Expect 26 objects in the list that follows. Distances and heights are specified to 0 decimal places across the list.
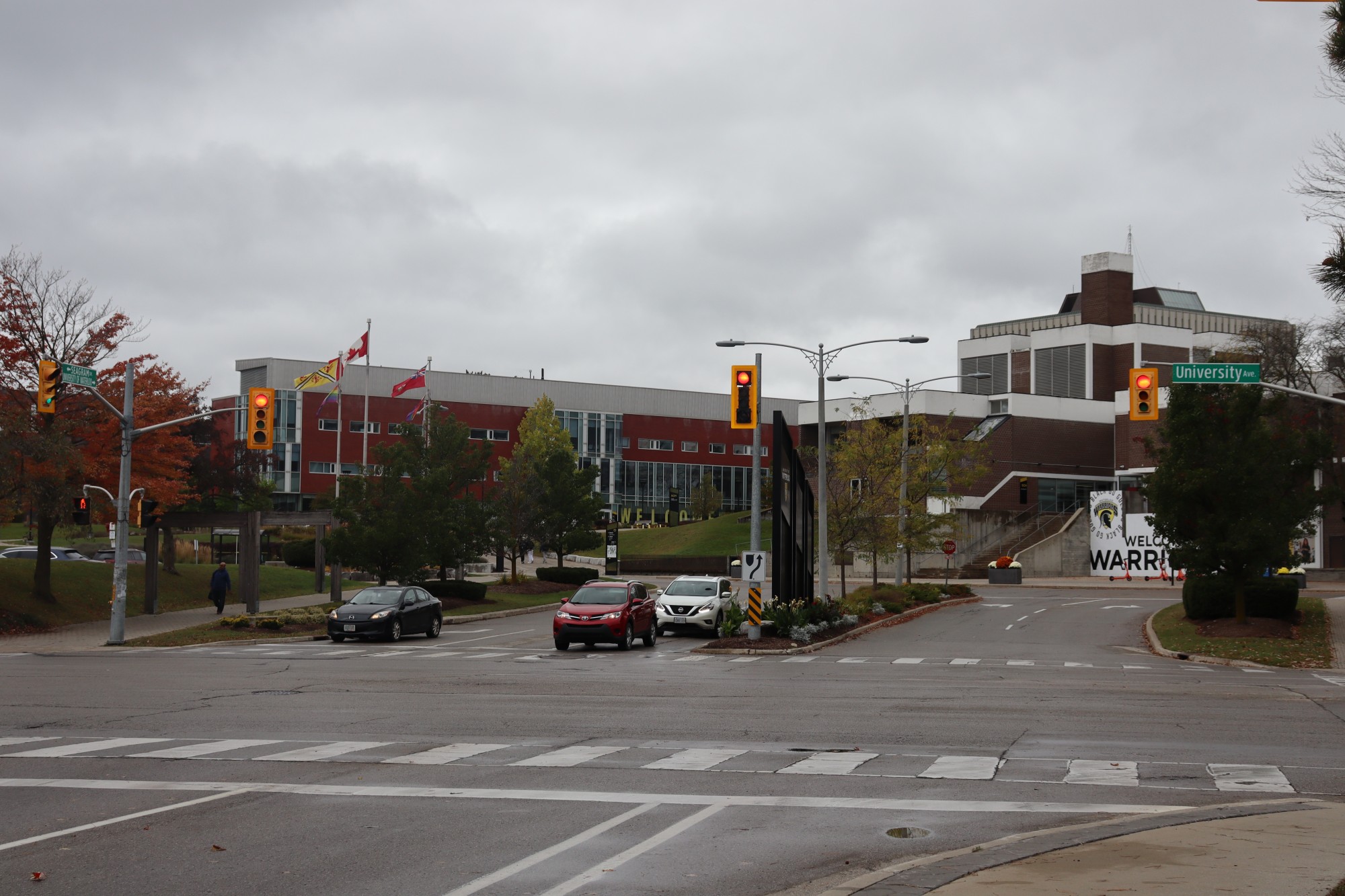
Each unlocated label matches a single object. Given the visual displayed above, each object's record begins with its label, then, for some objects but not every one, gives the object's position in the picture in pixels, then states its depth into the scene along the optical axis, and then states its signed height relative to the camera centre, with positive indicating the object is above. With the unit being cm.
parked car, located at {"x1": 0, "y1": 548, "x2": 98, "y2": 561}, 5122 -136
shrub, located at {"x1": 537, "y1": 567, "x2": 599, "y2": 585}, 5716 -232
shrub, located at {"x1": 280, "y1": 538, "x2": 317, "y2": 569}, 6234 -157
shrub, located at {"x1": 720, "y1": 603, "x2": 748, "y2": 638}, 3094 -236
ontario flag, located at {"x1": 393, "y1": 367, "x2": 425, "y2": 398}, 6506 +717
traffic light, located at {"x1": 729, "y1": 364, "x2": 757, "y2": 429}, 2612 +261
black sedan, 3184 -234
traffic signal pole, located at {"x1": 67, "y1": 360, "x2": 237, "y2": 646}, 3092 +15
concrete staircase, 7481 -65
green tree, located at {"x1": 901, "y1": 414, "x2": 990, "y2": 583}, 4612 +211
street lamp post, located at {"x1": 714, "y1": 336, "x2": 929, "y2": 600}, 3466 +187
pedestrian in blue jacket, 3969 -199
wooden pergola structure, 4062 -72
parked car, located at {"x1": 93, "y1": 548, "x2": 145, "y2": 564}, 5638 -156
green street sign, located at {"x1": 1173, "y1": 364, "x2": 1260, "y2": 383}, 2580 +310
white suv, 3381 -213
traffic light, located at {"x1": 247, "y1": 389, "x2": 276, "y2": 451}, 2773 +226
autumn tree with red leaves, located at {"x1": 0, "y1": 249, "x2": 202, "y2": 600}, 3409 +276
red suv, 2898 -213
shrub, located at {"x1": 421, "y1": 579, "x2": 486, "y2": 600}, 4672 -243
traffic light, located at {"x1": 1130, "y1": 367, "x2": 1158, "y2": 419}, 2812 +294
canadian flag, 6122 +834
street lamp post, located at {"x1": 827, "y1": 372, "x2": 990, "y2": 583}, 4494 +302
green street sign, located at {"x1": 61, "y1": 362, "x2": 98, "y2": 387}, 2754 +318
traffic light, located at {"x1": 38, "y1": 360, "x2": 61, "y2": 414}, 2586 +283
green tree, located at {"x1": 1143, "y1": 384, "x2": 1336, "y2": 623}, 3209 +109
